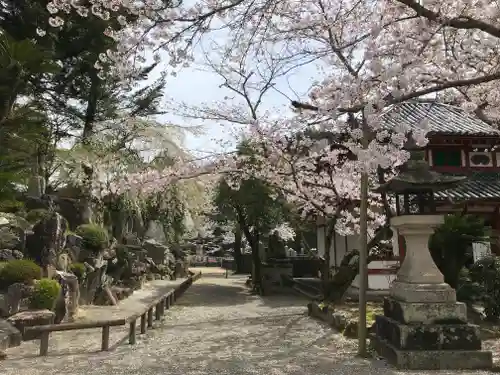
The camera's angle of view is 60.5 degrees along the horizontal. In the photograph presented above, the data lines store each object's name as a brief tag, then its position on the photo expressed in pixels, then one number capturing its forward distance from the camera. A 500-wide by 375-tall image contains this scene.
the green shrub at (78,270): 9.89
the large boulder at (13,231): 7.25
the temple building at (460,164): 12.43
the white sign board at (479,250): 11.73
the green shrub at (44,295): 7.52
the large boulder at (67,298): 8.36
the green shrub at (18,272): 7.47
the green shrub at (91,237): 10.89
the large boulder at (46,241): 8.59
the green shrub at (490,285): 7.89
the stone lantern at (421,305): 5.27
